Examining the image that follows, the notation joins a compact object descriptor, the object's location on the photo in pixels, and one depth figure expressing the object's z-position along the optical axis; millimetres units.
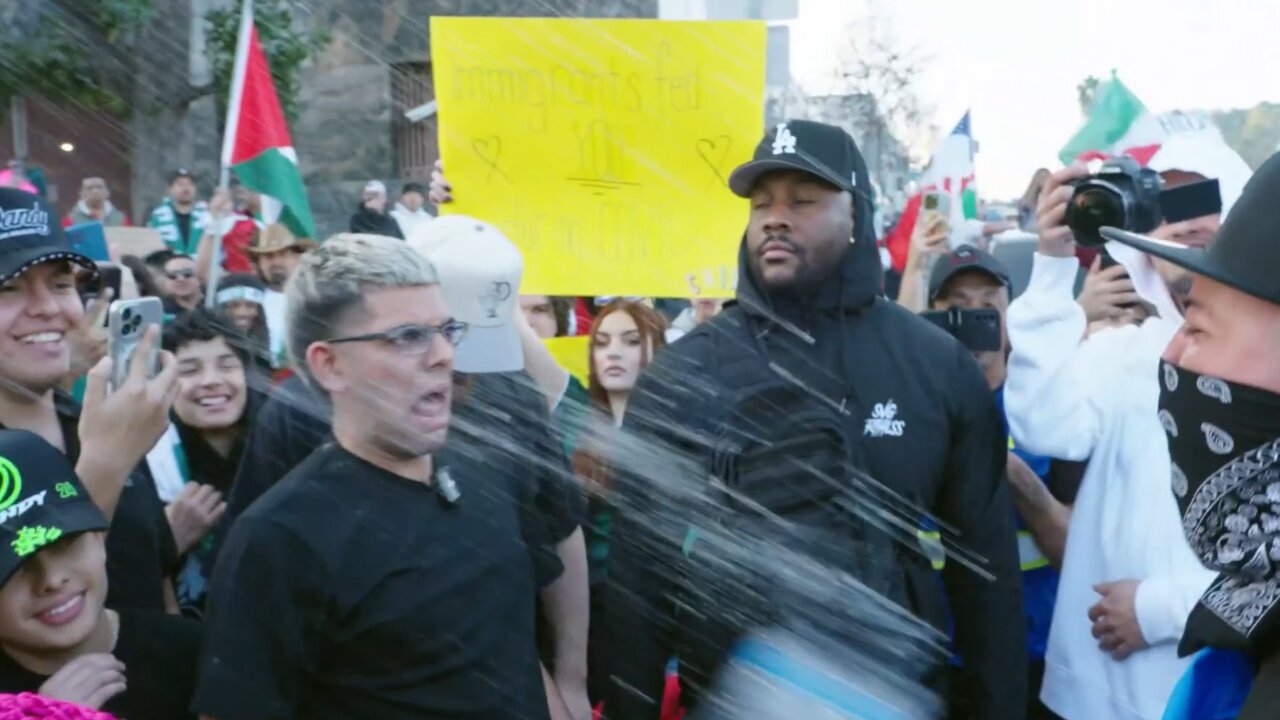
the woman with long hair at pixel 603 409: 4438
